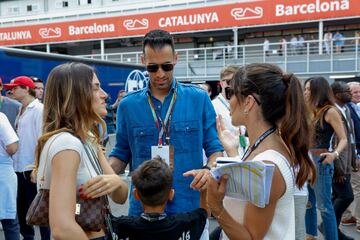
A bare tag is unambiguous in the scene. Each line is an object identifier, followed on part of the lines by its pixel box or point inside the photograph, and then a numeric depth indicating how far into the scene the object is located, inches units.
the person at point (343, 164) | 172.9
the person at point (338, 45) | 801.8
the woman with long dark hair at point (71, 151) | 63.1
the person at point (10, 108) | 199.3
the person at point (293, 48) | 827.7
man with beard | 94.8
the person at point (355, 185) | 201.6
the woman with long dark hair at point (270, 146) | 65.1
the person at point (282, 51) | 836.5
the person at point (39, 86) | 224.5
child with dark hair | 77.3
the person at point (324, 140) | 163.2
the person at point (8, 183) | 159.2
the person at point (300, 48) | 832.9
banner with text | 859.4
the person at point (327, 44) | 805.9
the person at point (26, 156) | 181.1
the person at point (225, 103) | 174.2
